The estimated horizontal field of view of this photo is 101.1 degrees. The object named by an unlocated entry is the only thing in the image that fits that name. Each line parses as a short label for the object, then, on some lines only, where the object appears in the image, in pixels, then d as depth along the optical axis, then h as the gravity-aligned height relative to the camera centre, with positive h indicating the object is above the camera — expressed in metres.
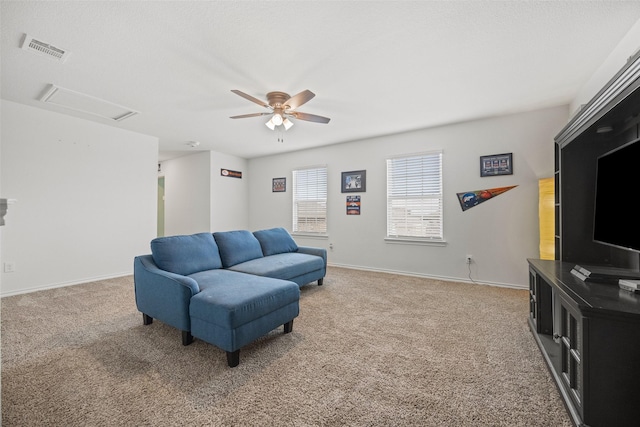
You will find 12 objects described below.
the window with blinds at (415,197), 4.45 +0.30
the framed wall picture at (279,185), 6.34 +0.71
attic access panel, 3.21 +1.48
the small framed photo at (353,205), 5.24 +0.18
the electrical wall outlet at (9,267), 3.45 -0.69
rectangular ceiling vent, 2.23 +1.47
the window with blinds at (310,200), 5.76 +0.30
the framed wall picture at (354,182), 5.17 +0.65
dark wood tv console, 1.18 -0.68
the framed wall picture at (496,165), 3.84 +0.73
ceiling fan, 2.88 +1.22
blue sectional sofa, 1.92 -0.65
